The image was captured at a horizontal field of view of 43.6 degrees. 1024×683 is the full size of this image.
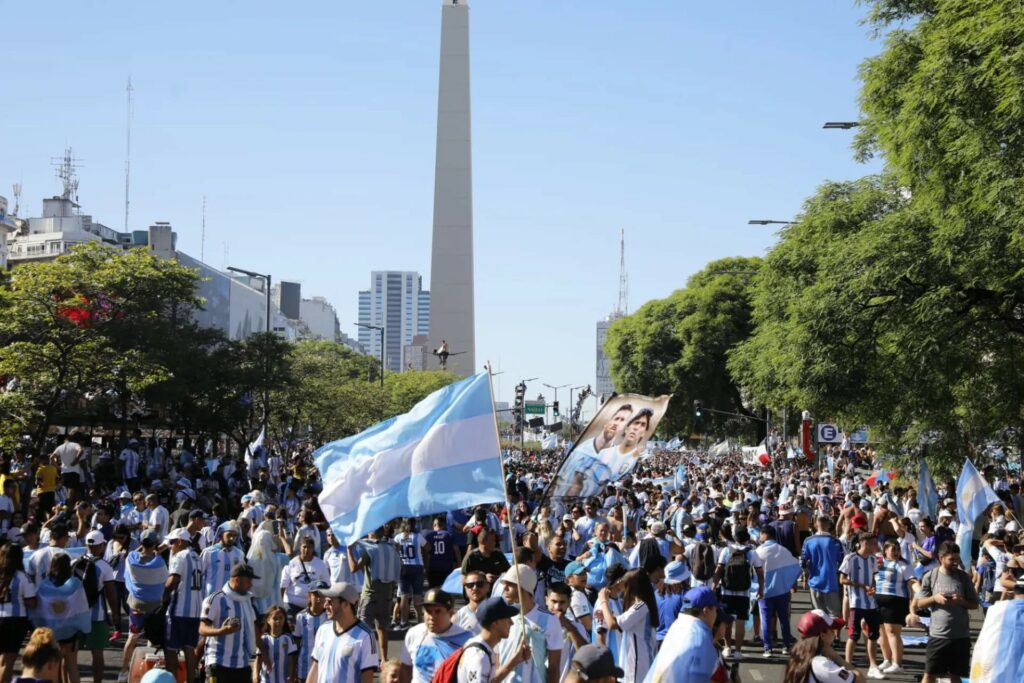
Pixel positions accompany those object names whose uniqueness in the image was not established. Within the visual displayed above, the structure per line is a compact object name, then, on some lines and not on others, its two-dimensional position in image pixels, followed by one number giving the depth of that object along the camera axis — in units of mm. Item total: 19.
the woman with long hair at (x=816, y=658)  6168
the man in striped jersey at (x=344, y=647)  7148
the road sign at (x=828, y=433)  34888
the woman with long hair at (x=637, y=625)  8368
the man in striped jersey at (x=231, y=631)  9039
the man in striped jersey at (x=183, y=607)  10430
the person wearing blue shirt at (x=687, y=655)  6426
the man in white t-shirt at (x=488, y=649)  6105
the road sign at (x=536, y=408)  80938
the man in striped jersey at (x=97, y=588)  11258
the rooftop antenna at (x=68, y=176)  112175
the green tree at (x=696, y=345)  73875
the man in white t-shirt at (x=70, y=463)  24395
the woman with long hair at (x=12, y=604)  9898
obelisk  81250
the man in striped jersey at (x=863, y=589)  12758
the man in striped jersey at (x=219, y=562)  10883
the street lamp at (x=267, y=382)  42062
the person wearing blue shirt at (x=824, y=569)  13500
